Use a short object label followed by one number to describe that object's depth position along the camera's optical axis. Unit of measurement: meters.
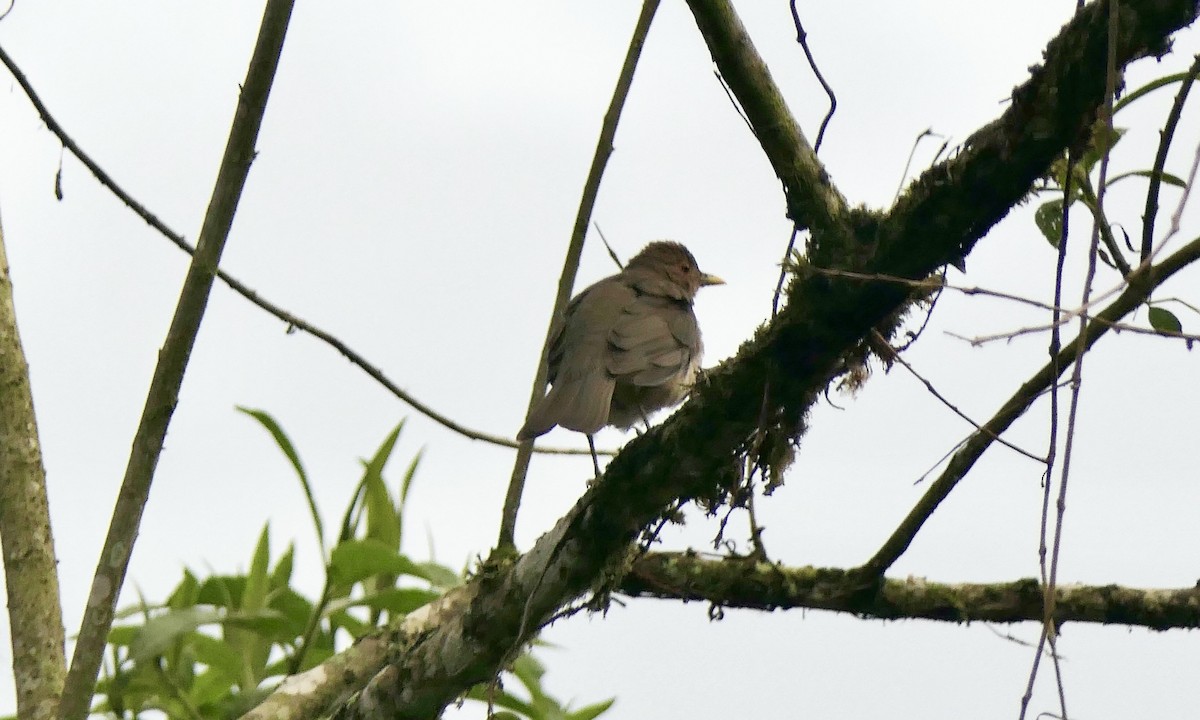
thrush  10.12
